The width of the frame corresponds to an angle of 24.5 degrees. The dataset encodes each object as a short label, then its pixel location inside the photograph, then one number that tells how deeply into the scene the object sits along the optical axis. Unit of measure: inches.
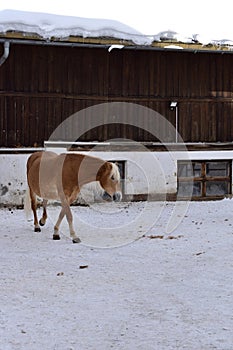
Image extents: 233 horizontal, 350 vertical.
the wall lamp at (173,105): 517.7
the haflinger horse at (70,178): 316.2
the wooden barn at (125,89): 472.4
